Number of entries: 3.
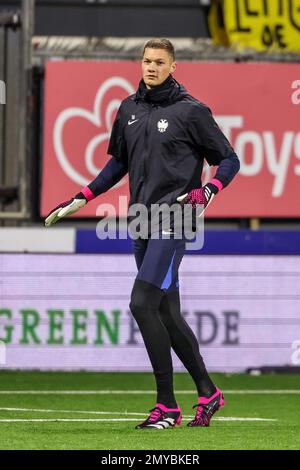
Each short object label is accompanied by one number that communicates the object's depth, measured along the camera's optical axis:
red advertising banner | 17.03
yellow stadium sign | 18.06
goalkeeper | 8.20
